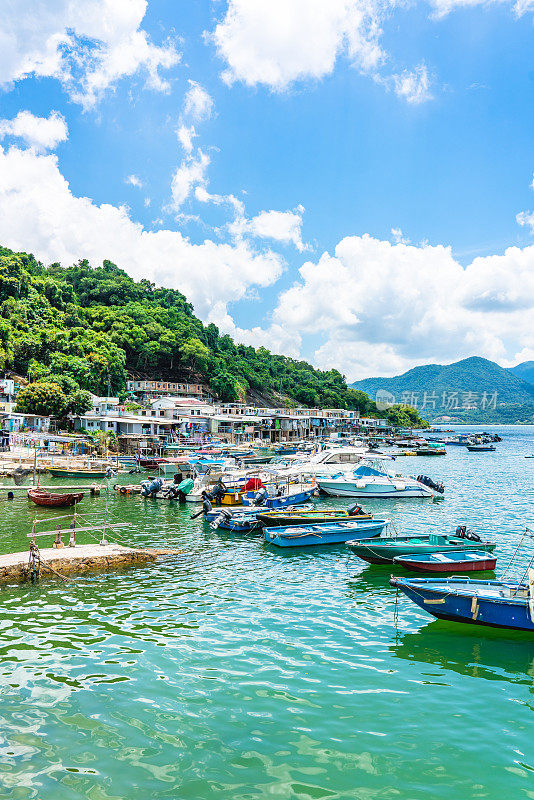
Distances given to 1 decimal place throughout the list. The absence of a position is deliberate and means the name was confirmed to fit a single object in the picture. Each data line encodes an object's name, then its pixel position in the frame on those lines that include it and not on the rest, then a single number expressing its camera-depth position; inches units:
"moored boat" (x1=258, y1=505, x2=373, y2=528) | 952.9
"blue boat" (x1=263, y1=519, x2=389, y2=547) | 864.9
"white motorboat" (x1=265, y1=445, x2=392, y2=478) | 1728.6
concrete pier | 630.5
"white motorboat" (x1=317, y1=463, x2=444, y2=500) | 1469.0
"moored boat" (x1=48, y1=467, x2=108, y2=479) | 1726.1
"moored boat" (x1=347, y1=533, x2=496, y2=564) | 741.3
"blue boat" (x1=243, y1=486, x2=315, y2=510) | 1180.9
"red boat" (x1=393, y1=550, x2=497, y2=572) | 692.1
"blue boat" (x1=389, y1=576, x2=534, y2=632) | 474.9
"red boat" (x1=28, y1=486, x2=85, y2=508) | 1179.3
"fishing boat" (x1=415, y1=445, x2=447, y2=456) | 3703.2
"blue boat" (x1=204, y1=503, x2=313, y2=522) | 1016.2
